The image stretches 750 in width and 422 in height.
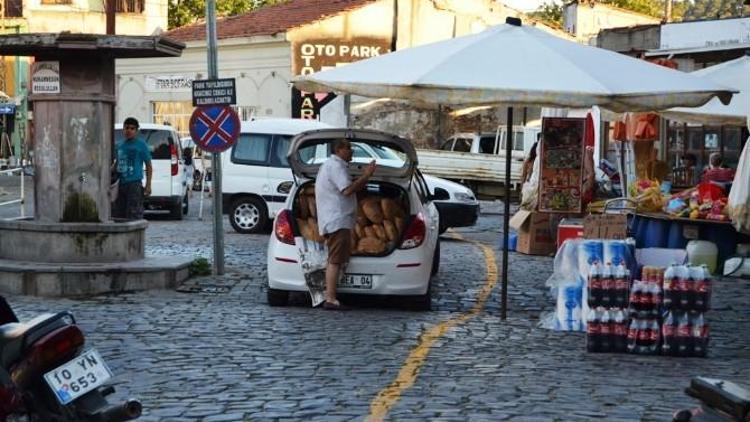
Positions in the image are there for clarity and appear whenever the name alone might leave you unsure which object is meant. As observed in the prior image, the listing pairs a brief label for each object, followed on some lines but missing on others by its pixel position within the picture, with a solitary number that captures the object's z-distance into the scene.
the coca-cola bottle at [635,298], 10.44
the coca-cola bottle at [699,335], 10.41
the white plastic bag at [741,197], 15.35
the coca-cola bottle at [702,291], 10.33
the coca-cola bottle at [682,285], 10.30
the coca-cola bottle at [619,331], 10.51
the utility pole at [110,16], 27.84
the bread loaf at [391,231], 13.13
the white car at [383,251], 12.88
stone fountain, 14.22
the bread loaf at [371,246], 13.05
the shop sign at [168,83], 43.22
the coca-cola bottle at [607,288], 10.55
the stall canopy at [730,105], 16.84
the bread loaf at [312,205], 13.39
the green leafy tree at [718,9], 25.61
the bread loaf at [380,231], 13.22
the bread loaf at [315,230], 13.08
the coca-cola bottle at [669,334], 10.41
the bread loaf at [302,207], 13.41
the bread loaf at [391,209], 13.40
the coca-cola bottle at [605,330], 10.49
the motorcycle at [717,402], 5.04
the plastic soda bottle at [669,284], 10.32
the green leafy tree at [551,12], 62.06
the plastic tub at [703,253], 16.91
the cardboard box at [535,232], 19.27
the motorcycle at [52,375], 6.11
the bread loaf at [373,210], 13.38
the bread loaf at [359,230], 13.21
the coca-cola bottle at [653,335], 10.50
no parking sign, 15.85
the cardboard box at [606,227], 14.62
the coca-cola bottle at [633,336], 10.51
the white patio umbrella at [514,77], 11.65
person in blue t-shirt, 18.05
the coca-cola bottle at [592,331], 10.47
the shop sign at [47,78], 14.57
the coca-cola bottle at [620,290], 10.55
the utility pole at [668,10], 41.47
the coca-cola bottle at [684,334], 10.40
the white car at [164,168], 25.02
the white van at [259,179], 22.09
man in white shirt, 12.68
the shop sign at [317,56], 40.12
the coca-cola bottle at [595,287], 10.56
